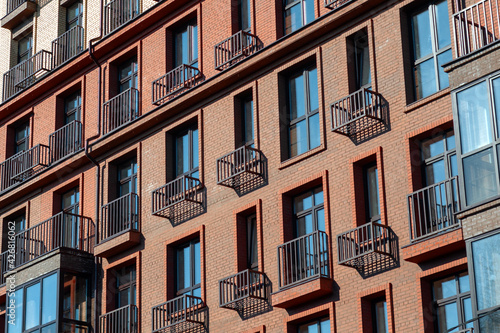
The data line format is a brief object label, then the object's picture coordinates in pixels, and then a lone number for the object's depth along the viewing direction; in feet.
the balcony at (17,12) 141.90
